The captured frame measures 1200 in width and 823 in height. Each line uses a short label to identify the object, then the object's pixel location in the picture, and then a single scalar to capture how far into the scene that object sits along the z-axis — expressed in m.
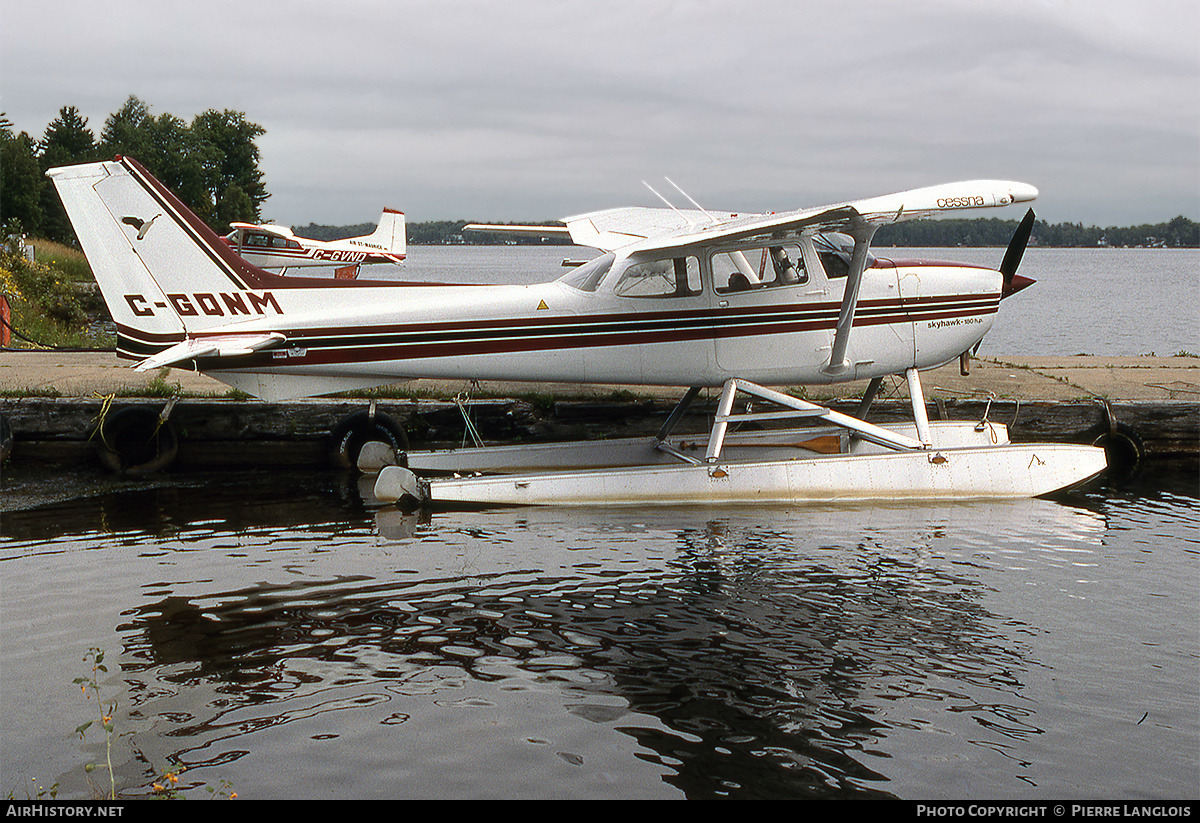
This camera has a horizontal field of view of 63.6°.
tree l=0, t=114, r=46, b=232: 56.31
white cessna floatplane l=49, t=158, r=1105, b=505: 9.20
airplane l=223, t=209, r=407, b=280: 32.06
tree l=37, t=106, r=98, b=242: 66.12
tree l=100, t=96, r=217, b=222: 82.00
